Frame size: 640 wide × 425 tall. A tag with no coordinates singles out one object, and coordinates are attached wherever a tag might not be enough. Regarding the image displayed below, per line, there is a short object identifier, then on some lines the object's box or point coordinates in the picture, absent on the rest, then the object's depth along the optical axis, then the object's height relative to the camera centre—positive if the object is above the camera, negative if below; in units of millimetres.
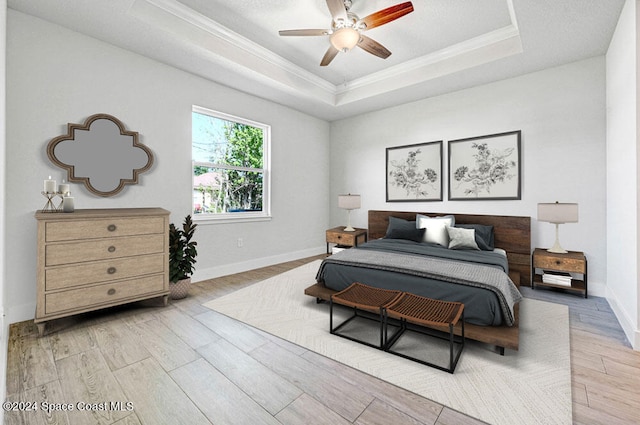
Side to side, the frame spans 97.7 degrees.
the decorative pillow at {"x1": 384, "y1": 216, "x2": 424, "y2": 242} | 3869 -274
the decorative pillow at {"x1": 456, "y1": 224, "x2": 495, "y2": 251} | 3644 -301
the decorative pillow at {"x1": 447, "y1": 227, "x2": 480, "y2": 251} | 3484 -348
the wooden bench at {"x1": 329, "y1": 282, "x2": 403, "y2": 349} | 2105 -705
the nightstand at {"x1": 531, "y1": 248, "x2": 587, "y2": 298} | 3105 -630
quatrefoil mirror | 2748 +593
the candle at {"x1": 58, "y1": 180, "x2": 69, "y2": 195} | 2480 +194
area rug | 1508 -1031
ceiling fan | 2422 +1749
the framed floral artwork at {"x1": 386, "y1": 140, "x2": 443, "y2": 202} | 4496 +657
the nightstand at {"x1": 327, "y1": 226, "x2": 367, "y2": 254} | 4824 -450
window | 3883 +674
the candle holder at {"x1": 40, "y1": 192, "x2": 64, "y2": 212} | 2479 +76
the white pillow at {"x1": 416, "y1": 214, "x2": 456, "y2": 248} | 3746 -219
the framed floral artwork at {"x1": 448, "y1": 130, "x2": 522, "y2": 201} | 3824 +639
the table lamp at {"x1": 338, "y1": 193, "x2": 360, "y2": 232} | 4961 +163
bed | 2086 -550
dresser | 2277 -440
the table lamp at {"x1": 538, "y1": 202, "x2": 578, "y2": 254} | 3133 -29
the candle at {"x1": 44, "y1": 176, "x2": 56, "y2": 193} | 2383 +212
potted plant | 3121 -554
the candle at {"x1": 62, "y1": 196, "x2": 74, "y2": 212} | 2484 +59
